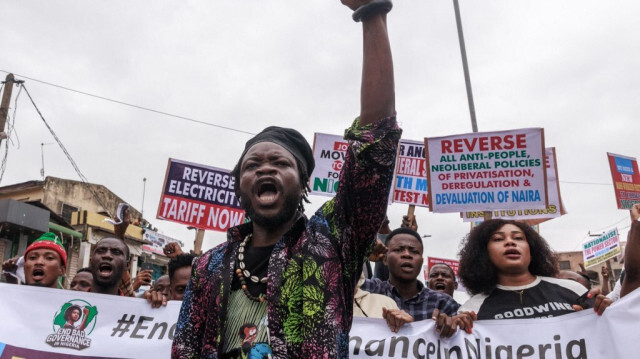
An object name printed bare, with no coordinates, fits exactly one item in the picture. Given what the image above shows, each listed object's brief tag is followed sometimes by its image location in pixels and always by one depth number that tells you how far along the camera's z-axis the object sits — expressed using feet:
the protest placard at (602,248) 37.91
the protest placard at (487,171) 18.21
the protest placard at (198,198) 22.09
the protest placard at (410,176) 22.80
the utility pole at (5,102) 39.42
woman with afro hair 10.02
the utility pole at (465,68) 28.91
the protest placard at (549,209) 19.67
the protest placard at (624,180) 28.76
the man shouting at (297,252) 4.33
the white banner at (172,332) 9.39
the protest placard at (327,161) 22.49
